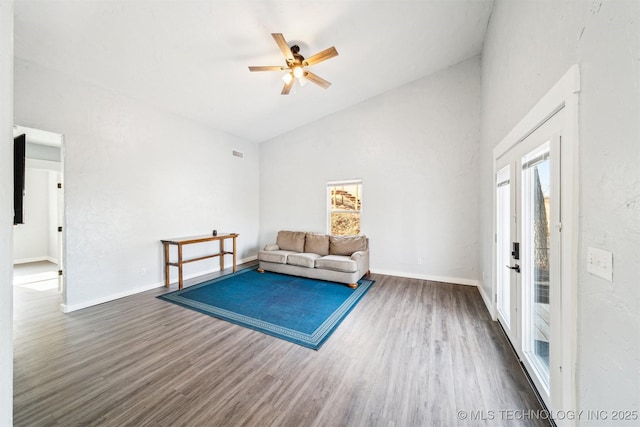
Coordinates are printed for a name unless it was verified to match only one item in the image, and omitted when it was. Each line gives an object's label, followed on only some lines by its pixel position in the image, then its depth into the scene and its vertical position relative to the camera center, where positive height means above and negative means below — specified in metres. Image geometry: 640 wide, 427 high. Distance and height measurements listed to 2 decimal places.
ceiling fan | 2.63 +1.88
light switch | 1.01 -0.23
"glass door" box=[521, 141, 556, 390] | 1.64 -0.35
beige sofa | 4.15 -0.87
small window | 5.16 +0.14
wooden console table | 3.89 -0.65
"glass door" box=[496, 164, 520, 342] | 2.22 -0.44
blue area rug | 2.68 -1.31
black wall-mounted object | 2.86 +0.57
